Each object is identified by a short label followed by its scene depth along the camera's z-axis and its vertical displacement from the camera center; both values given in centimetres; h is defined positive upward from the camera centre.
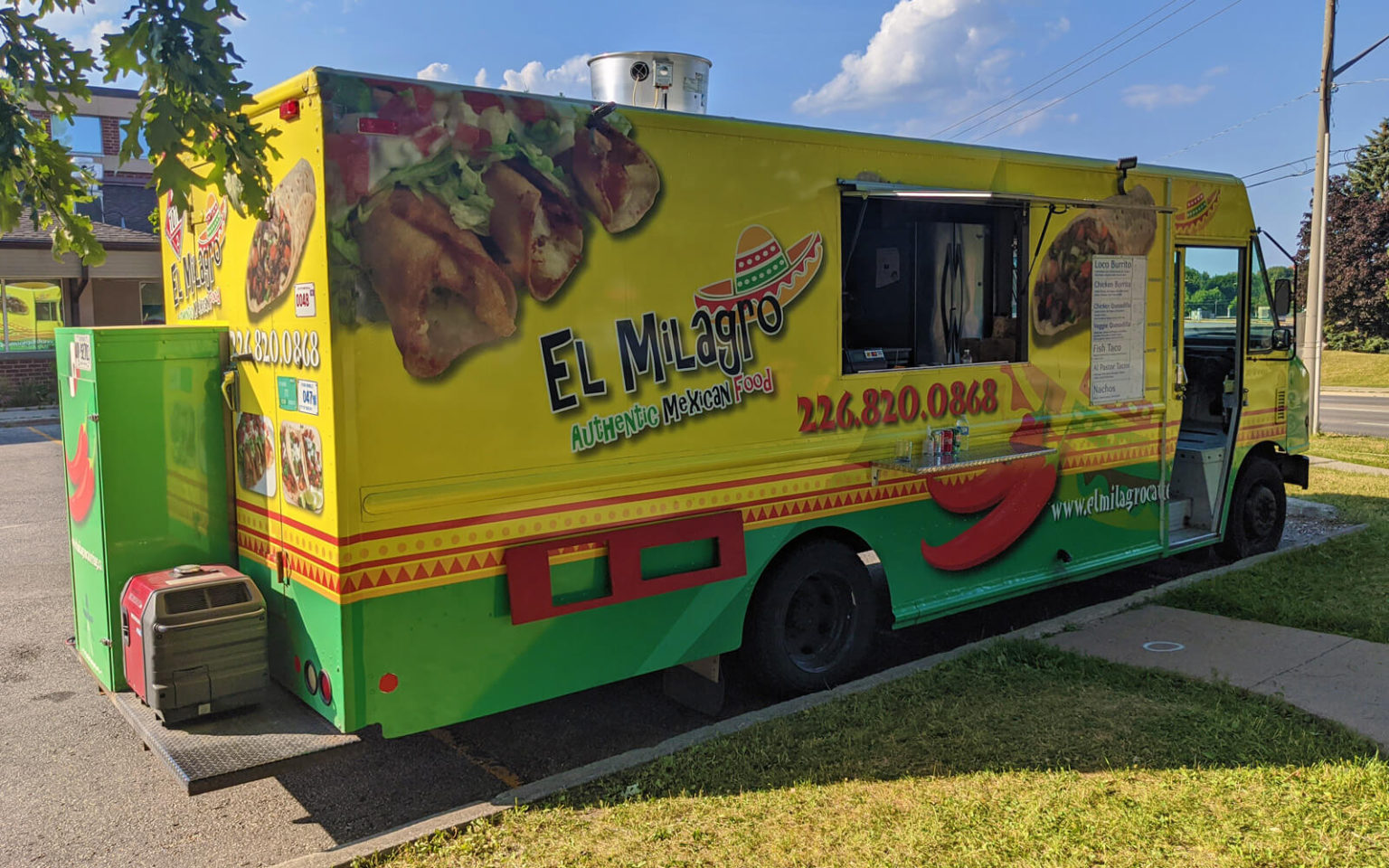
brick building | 2184 +133
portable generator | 418 -113
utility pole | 1614 +139
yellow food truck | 410 -17
